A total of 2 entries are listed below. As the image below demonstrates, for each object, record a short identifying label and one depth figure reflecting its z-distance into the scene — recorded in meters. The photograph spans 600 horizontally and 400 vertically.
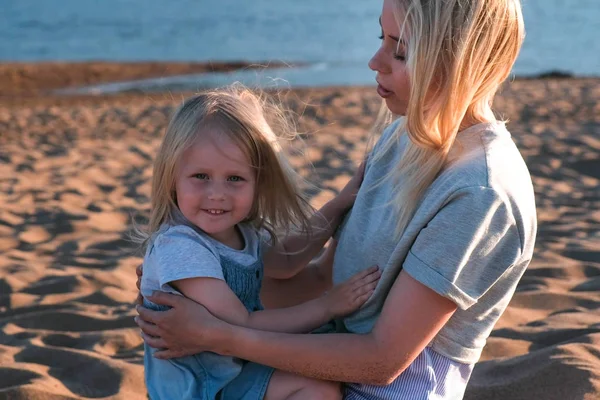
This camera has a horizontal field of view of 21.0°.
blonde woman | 2.14
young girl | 2.28
